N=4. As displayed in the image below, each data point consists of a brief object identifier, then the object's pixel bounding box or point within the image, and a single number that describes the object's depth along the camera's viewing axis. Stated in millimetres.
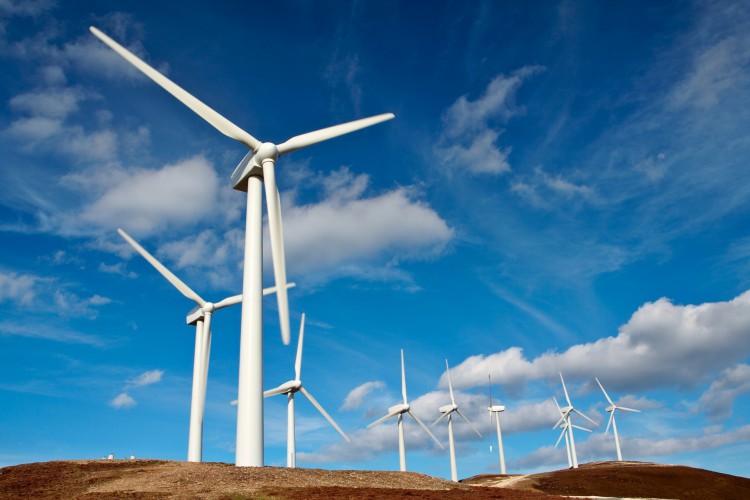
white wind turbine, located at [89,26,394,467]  39312
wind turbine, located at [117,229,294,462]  59156
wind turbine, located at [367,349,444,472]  102875
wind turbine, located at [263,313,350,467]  72062
